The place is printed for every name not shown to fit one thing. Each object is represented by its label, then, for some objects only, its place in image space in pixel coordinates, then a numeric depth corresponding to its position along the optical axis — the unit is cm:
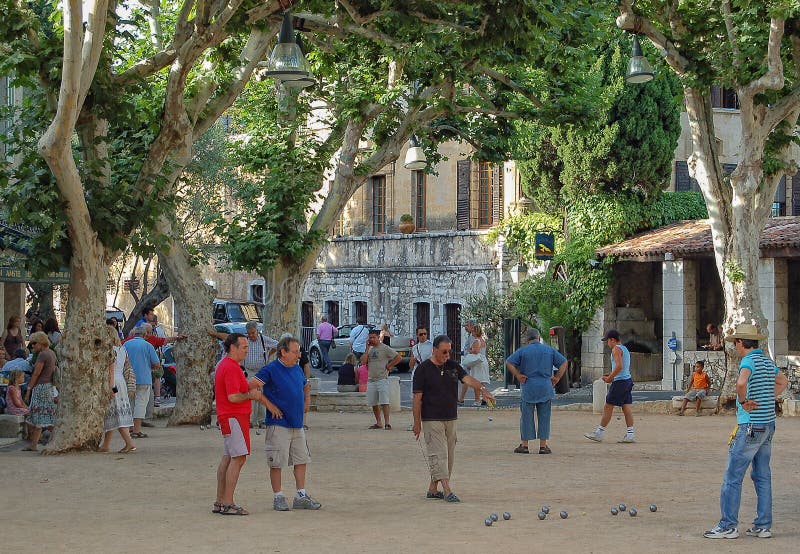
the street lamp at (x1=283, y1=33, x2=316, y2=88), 1636
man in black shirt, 1262
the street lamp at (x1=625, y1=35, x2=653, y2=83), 1975
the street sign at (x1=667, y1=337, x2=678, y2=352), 3016
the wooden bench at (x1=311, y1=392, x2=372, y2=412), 2606
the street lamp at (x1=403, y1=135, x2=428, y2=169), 2503
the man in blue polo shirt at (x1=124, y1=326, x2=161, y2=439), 1984
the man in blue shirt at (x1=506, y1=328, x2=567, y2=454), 1748
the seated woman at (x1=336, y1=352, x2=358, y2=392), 2666
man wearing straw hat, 1043
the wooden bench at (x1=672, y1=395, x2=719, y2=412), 2466
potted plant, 3919
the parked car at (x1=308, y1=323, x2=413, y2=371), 3581
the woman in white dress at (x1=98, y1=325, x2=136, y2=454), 1727
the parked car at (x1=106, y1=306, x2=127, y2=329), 4334
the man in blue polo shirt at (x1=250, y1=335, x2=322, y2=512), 1204
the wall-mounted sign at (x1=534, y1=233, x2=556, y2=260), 3275
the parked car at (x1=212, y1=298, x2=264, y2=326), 3950
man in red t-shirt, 1160
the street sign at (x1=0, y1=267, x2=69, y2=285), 2441
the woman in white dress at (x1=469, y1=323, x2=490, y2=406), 2422
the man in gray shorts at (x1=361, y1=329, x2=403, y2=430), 2155
